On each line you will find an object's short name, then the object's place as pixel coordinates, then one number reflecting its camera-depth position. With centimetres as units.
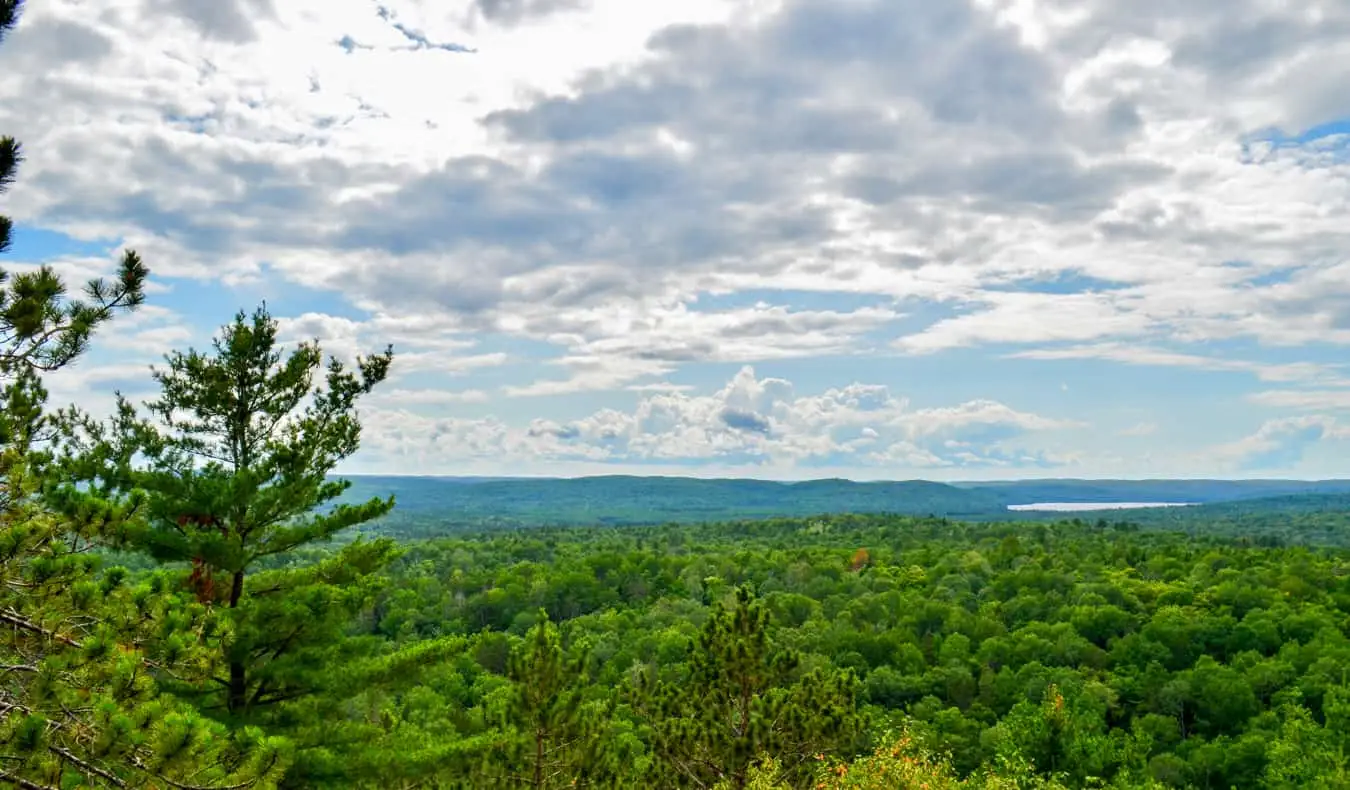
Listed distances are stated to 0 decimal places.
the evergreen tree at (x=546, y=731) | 1911
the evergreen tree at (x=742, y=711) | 1662
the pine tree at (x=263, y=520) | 1392
